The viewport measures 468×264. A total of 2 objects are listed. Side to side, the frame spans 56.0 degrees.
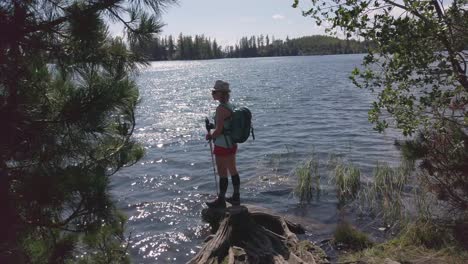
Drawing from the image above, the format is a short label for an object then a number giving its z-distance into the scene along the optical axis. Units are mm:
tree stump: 6812
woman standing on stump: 7316
